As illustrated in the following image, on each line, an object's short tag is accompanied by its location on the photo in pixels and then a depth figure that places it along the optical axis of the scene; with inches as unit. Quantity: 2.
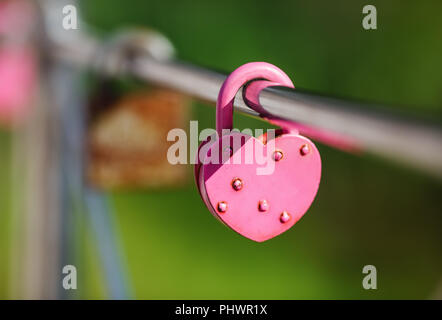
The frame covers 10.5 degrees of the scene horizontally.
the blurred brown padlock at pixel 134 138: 48.3
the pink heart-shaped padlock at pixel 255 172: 31.6
